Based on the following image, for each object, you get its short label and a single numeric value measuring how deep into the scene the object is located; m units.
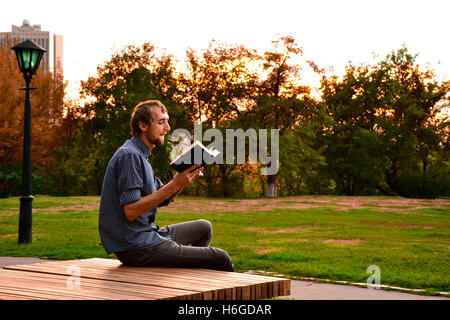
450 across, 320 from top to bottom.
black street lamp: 12.45
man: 4.29
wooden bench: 3.44
